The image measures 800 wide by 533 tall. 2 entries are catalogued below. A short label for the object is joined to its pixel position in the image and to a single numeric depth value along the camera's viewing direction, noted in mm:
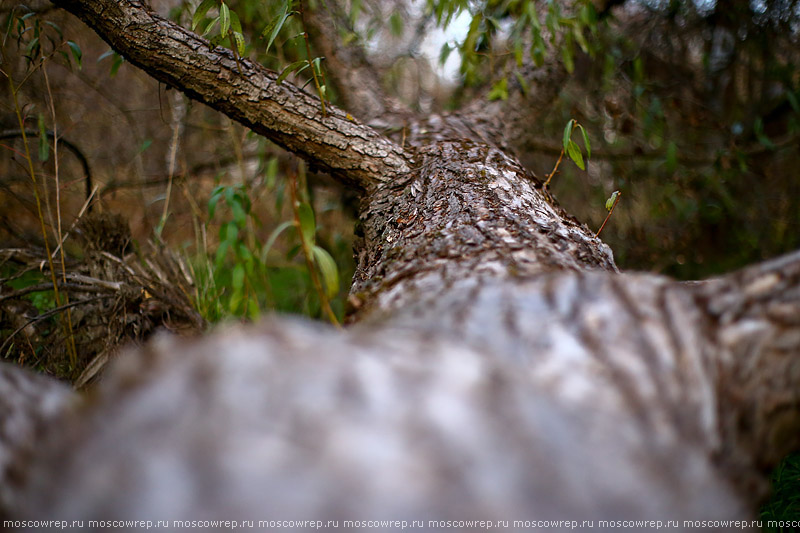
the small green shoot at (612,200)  1304
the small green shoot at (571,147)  1380
